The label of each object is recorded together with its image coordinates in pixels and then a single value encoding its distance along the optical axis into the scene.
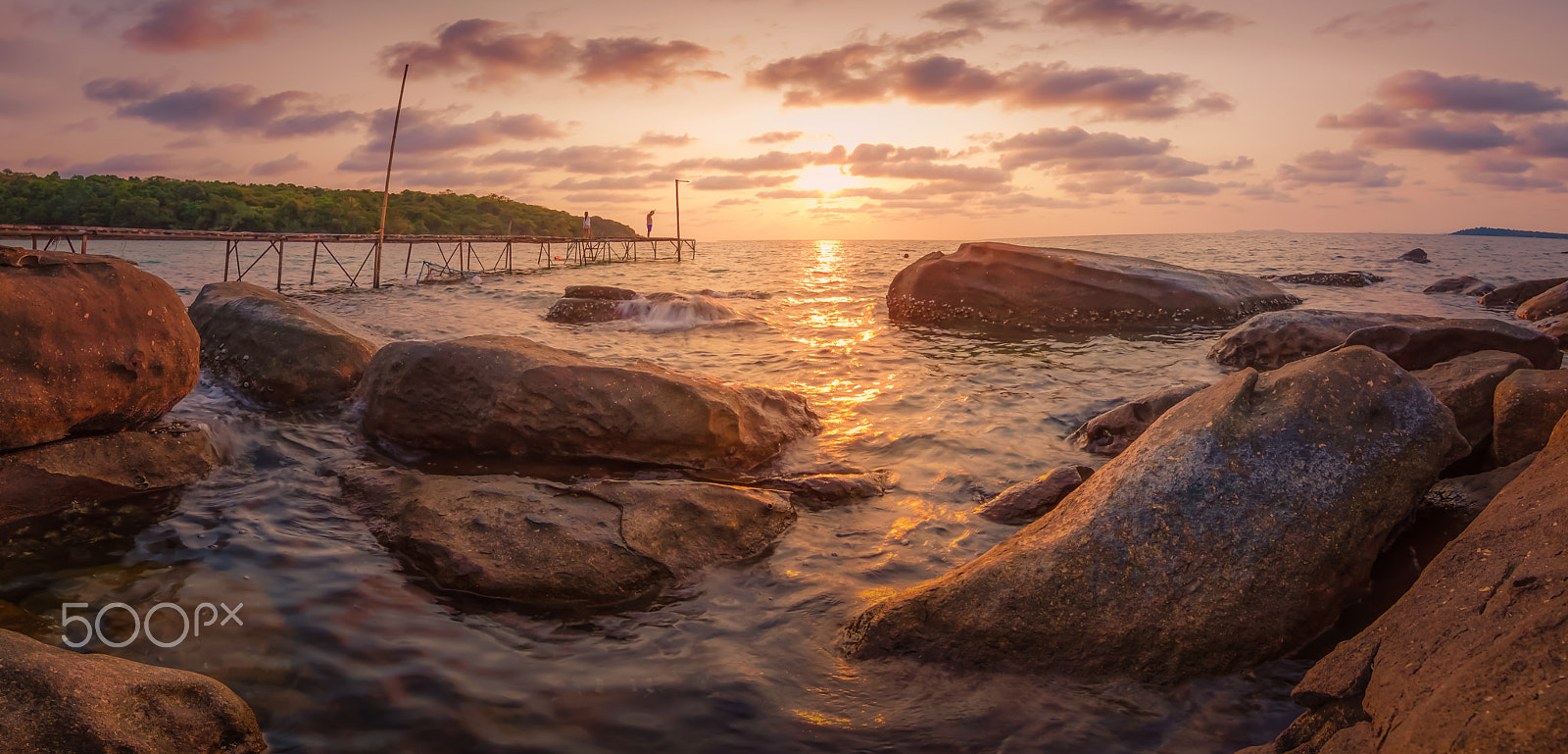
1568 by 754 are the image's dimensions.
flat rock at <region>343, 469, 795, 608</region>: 4.20
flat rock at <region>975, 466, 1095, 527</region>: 5.44
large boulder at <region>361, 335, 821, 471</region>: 6.34
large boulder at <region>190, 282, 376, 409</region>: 8.10
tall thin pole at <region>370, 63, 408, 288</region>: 27.22
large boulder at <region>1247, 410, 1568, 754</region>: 1.95
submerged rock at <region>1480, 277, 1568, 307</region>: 21.28
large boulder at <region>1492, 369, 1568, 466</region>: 4.26
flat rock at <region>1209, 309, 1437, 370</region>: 10.70
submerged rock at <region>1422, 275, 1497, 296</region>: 25.71
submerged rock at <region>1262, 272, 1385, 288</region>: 27.42
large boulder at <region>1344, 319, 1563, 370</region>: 7.59
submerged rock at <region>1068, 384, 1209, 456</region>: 7.01
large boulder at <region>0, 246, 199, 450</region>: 4.89
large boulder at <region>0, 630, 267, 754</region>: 2.40
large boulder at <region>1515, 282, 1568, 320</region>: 17.69
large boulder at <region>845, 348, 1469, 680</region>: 3.41
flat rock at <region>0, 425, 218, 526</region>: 4.92
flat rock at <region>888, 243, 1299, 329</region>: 15.51
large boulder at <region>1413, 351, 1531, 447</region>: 5.06
